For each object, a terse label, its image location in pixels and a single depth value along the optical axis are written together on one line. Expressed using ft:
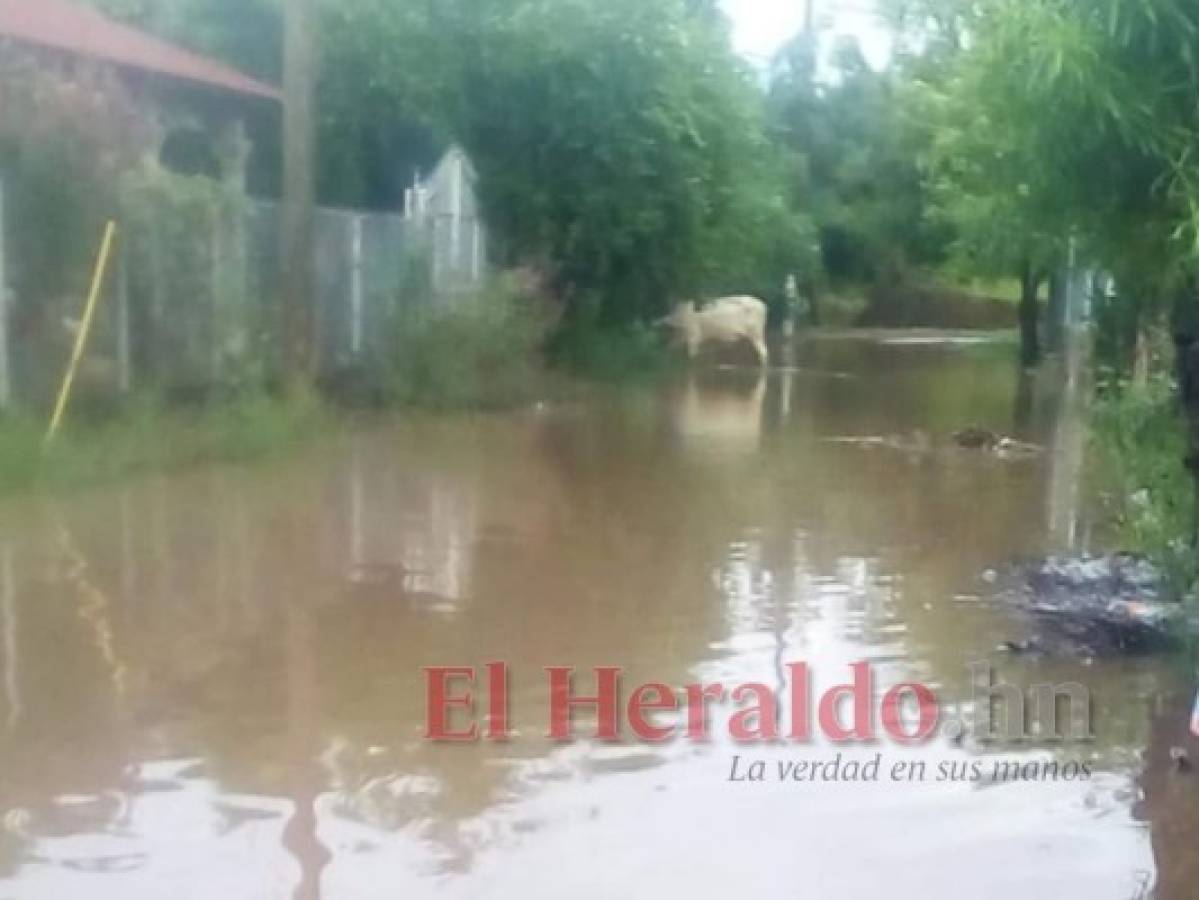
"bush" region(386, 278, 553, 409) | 61.46
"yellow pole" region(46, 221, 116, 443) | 45.24
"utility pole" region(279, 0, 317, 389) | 53.06
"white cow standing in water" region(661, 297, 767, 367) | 100.07
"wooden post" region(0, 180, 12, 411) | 44.70
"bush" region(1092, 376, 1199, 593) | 27.35
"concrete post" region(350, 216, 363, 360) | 63.52
